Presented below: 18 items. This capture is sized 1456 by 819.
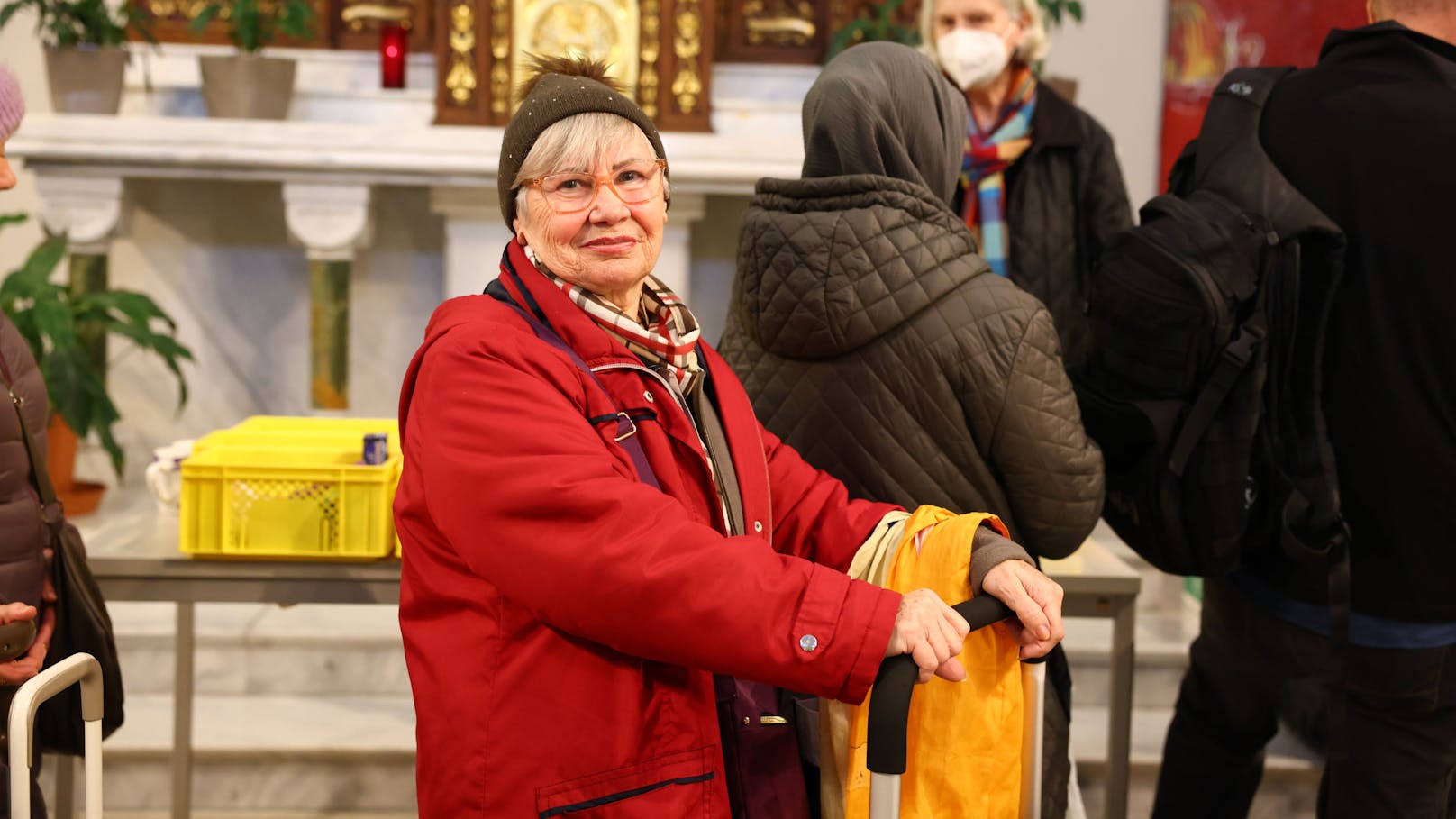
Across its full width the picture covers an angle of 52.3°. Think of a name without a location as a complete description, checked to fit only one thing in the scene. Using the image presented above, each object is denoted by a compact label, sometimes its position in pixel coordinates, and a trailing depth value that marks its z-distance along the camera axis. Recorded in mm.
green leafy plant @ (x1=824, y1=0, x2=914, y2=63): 4555
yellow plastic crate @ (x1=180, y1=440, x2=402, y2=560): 2584
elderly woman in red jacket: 1512
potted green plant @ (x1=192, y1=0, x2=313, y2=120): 4395
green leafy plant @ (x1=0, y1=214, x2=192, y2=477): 3916
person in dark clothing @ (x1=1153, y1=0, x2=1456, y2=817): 2162
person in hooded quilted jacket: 1982
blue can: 2648
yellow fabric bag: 1665
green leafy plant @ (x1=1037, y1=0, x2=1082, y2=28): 4566
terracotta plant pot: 4242
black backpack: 2199
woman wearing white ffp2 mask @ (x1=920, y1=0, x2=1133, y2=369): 3125
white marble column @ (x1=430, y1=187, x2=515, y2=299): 4539
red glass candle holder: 4699
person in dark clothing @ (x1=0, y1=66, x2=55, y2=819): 2062
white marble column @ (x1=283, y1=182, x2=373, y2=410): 4426
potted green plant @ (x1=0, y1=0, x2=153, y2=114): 4363
